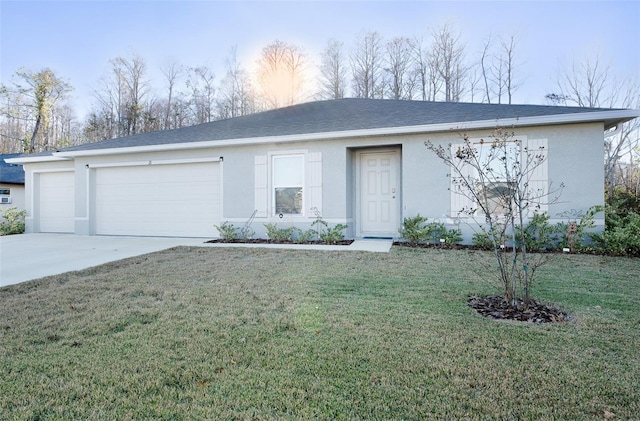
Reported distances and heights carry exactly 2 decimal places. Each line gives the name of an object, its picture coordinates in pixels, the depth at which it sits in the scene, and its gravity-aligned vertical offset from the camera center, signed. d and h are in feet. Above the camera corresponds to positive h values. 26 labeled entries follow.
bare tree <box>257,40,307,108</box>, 72.61 +28.63
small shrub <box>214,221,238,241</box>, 29.76 -1.84
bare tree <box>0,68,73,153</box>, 75.66 +22.94
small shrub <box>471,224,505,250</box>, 23.79 -2.13
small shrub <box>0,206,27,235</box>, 37.99 -1.27
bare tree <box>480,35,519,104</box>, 61.36 +25.01
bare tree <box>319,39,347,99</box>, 70.90 +28.34
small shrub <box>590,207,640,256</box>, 21.30 -1.84
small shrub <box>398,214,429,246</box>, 25.07 -1.45
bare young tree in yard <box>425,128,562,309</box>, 23.69 +1.95
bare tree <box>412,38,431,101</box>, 66.85 +27.40
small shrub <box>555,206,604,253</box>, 22.62 -1.31
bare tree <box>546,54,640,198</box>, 49.70 +17.59
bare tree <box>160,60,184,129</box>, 82.43 +32.12
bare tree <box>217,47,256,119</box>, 76.69 +26.30
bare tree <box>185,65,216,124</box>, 79.97 +27.14
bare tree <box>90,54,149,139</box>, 79.46 +26.06
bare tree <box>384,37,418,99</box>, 67.26 +27.28
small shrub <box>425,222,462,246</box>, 24.98 -1.72
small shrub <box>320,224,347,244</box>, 27.04 -1.94
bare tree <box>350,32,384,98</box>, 69.05 +28.53
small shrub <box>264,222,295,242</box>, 28.43 -1.93
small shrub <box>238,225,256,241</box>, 29.90 -1.94
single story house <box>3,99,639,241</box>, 23.84 +3.43
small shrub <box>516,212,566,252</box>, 23.00 -1.62
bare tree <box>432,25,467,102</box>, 64.75 +27.34
